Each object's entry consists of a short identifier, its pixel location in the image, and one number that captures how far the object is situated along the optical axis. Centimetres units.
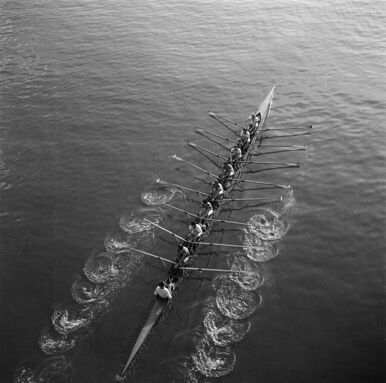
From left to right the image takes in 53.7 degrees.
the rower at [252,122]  4069
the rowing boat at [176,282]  2336
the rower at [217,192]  3266
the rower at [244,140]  3891
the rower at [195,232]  2909
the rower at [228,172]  3481
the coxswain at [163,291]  2508
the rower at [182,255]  2755
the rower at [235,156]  3681
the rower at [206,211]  3109
